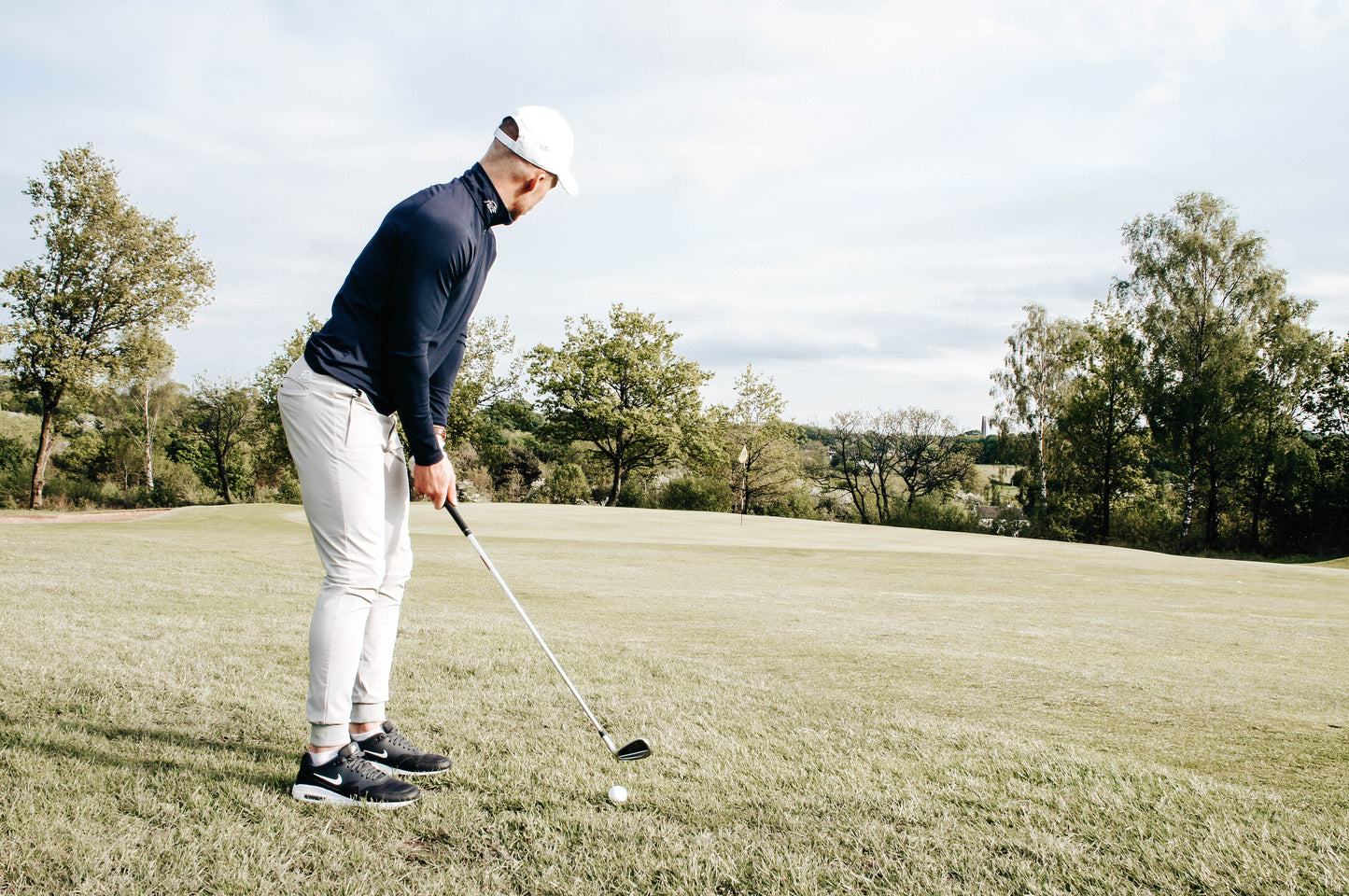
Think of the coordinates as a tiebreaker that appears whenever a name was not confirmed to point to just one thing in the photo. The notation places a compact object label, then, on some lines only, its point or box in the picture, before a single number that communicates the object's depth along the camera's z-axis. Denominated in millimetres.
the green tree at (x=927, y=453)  47781
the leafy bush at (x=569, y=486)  43500
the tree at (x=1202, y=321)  31453
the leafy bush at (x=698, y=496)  44500
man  2625
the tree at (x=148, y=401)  28797
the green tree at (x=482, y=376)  46125
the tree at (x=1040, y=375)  40625
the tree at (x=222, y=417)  42562
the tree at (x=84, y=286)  26672
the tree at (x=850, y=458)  49750
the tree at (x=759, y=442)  48000
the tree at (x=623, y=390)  47031
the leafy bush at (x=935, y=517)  38500
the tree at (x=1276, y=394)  31484
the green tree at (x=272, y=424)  43469
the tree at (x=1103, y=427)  38062
